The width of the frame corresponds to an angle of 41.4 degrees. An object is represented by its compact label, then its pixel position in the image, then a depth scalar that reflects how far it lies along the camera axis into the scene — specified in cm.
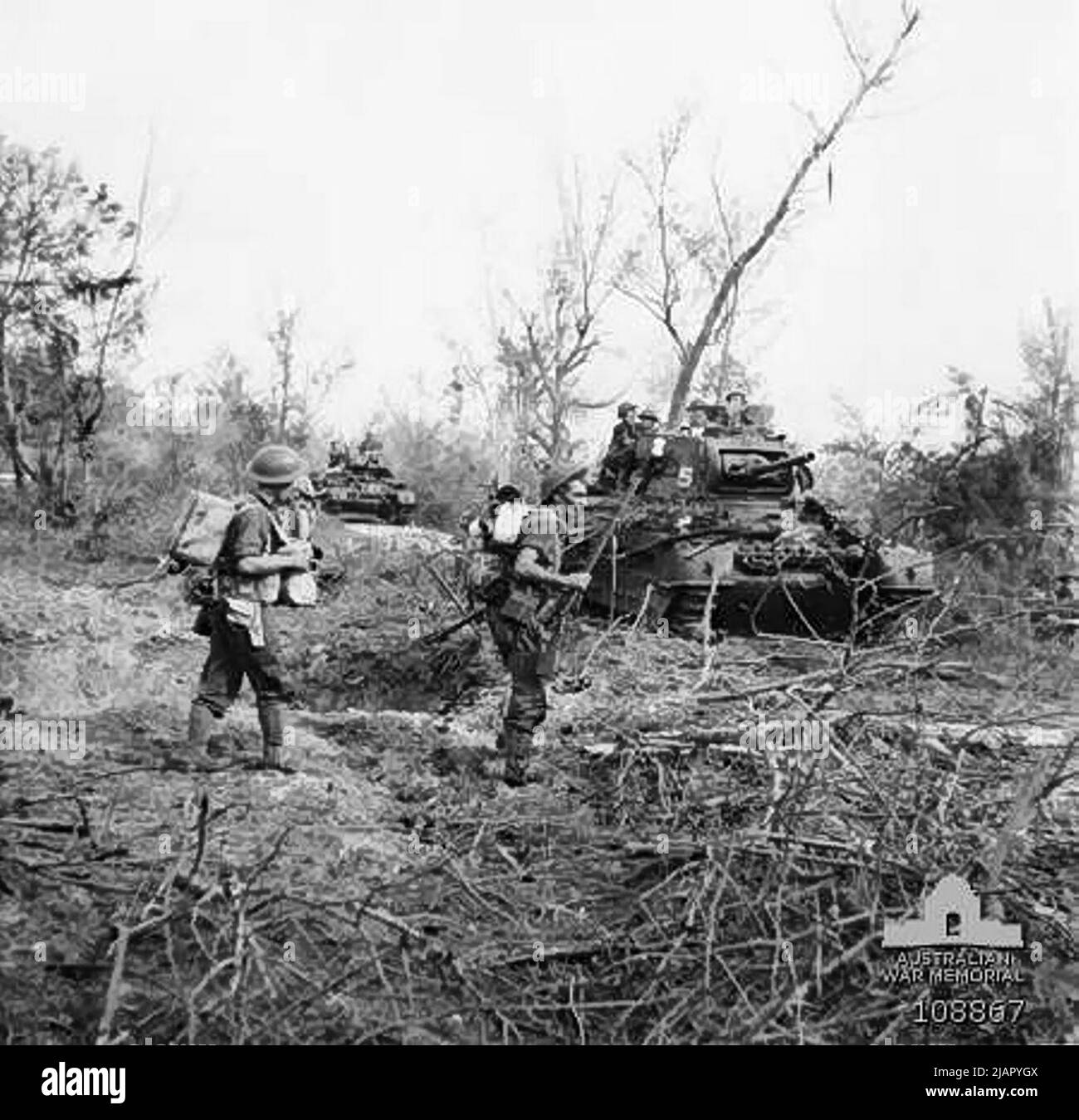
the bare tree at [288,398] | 1709
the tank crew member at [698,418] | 1218
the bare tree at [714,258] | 1590
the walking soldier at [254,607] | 553
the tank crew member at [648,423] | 1216
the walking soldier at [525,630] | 588
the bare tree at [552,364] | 1930
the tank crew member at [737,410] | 1233
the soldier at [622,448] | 1206
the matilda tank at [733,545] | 1032
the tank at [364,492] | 2181
